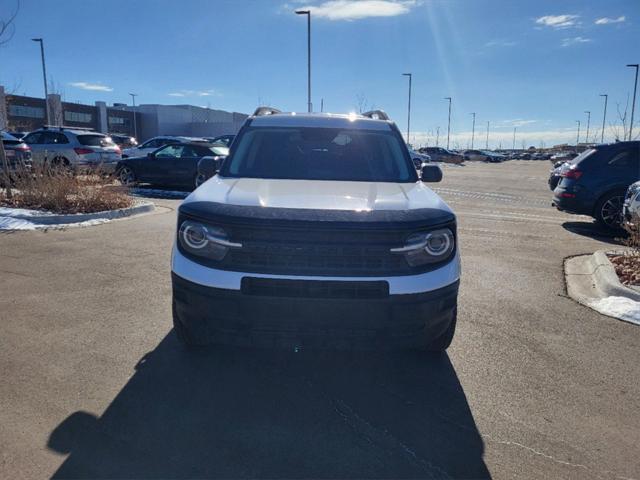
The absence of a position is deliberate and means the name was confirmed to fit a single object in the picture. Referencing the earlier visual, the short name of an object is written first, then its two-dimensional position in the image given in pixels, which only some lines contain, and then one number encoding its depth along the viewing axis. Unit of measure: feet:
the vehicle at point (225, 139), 73.42
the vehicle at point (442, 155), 174.50
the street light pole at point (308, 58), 90.12
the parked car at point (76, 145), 51.16
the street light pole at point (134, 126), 234.79
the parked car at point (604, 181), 30.71
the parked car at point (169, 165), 45.96
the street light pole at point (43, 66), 114.42
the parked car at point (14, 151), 40.78
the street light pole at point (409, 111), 157.76
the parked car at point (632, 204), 22.46
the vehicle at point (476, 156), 222.48
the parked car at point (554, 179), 45.02
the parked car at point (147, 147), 63.16
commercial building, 203.62
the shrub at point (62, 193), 31.24
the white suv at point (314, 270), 9.21
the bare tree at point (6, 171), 32.91
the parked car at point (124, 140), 106.50
